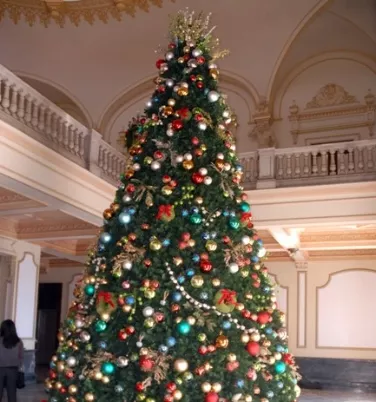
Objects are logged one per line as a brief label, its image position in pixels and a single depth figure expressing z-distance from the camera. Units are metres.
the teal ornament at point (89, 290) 3.37
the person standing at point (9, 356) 5.82
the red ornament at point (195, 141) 3.59
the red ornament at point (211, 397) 3.01
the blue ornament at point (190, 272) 3.21
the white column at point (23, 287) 11.02
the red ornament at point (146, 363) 3.03
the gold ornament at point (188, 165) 3.49
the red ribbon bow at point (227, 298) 3.18
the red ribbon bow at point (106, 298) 3.22
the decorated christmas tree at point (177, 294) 3.11
